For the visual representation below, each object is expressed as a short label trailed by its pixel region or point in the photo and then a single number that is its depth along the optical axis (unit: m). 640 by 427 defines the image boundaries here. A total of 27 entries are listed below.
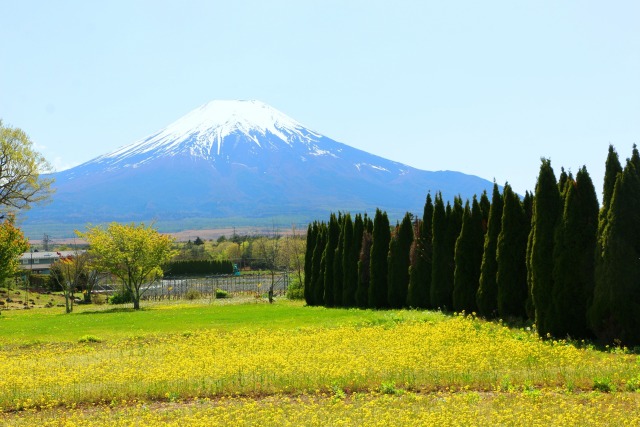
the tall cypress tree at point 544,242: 17.41
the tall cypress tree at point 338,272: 37.62
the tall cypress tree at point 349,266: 36.09
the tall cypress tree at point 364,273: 34.44
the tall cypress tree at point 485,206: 25.96
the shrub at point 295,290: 46.62
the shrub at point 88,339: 21.12
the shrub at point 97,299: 56.25
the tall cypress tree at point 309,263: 41.12
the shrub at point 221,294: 51.38
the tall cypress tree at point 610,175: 16.56
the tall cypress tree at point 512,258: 20.84
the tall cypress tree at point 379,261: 32.91
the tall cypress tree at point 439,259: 27.09
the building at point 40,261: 96.88
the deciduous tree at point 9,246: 43.34
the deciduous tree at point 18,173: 42.81
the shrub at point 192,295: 52.78
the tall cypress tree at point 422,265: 28.94
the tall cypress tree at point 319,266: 39.91
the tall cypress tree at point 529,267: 18.92
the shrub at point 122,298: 48.97
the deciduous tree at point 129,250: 42.06
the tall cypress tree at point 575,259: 16.77
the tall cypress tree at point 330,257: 38.62
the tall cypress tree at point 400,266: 31.33
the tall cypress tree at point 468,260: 24.42
